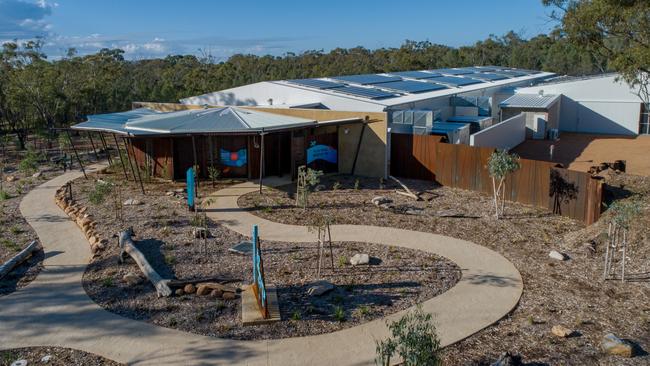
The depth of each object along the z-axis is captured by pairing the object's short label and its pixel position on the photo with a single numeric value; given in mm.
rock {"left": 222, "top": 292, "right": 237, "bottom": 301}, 11039
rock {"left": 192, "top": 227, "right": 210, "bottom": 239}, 14765
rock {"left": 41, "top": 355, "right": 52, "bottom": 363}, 8927
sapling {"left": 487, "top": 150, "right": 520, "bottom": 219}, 17109
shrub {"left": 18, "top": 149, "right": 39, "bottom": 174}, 23469
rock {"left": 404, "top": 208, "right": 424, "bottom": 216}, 17672
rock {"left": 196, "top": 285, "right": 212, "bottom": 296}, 11172
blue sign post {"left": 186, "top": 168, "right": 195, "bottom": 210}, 17172
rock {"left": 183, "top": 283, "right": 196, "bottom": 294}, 11227
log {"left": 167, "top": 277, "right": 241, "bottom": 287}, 11367
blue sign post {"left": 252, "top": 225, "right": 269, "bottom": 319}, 10016
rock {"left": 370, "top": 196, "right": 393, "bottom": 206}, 18766
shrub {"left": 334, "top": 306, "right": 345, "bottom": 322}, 10167
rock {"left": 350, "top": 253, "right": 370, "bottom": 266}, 12953
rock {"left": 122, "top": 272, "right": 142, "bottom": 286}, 11812
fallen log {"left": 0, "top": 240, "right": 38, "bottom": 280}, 12535
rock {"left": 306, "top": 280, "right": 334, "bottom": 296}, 11164
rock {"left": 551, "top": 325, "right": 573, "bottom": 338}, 9469
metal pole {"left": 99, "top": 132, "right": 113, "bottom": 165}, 24472
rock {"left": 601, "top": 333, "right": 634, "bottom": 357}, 8828
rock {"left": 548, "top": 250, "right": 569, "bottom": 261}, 13479
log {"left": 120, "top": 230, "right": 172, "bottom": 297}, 11188
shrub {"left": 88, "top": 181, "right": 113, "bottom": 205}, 16406
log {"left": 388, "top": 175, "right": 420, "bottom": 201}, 19603
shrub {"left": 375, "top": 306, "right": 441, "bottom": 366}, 6395
